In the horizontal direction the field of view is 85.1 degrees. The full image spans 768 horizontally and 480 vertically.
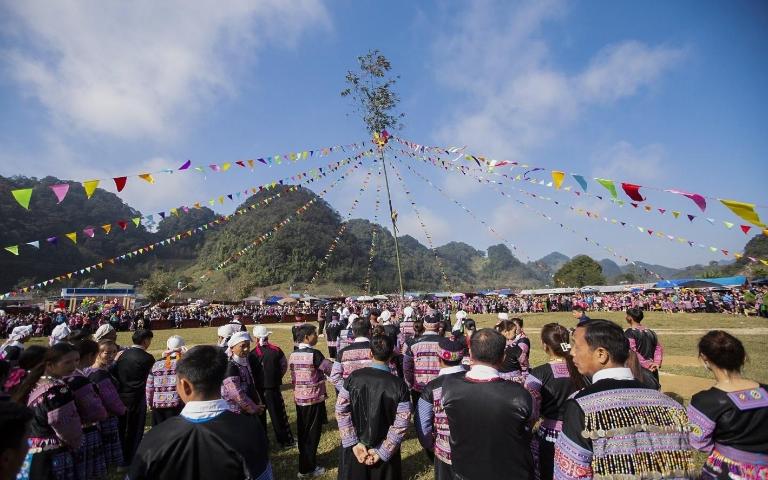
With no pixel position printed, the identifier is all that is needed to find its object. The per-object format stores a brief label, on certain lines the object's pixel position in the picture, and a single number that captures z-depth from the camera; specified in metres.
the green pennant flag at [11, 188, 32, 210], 8.25
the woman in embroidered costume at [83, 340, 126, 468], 4.93
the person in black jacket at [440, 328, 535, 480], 3.09
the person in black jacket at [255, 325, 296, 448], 7.29
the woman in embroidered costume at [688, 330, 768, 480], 3.03
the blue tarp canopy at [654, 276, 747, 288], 39.81
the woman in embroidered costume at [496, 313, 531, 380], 5.64
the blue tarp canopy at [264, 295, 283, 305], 53.28
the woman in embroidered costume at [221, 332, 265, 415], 5.24
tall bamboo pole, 20.14
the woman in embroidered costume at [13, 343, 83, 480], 3.82
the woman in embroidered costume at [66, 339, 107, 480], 4.24
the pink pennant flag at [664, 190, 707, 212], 8.16
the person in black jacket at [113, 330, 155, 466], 6.34
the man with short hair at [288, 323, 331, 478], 6.19
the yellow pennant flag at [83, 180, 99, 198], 9.50
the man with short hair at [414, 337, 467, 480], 3.81
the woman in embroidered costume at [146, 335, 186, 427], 5.84
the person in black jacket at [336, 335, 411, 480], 4.08
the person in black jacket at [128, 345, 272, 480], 2.27
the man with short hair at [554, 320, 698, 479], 2.35
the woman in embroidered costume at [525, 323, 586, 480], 3.94
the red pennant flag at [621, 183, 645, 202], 9.23
